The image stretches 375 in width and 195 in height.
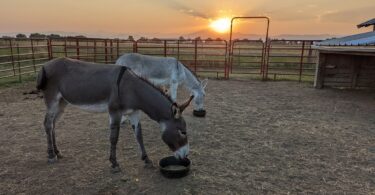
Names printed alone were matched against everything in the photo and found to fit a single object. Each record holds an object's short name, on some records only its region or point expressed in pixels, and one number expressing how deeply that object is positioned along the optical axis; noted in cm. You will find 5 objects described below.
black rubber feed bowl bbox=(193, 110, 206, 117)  643
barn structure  1052
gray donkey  336
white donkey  669
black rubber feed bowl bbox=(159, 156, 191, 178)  353
